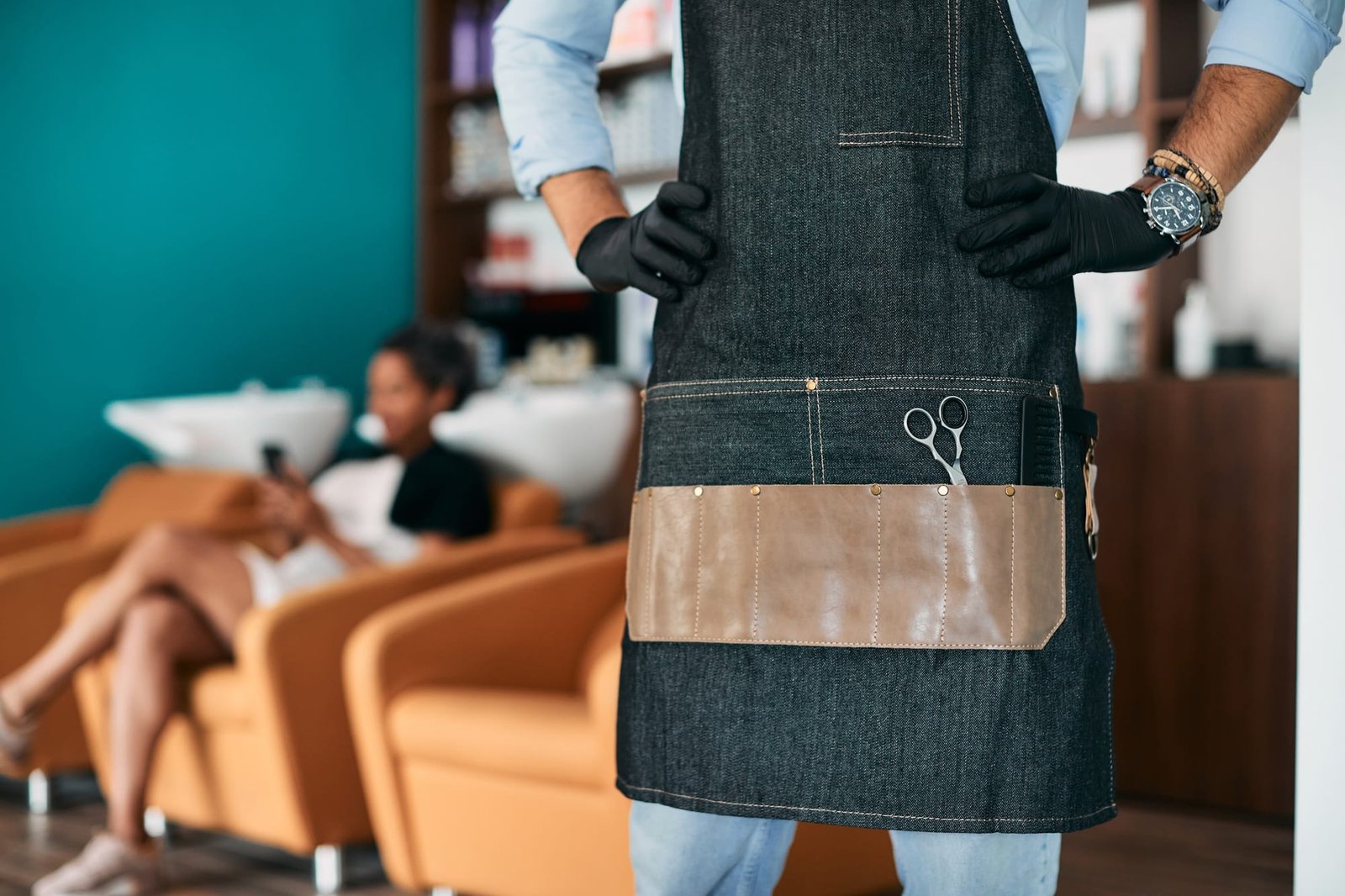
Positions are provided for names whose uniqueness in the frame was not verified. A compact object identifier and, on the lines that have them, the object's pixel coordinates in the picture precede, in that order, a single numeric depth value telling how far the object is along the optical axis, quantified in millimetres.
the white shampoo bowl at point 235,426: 3334
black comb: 927
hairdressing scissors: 924
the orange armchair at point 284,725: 2254
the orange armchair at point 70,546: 2797
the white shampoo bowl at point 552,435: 2775
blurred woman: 2348
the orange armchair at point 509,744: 1964
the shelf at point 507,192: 3807
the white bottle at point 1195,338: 2877
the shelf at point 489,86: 3854
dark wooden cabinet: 2711
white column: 1094
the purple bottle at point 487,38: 4195
